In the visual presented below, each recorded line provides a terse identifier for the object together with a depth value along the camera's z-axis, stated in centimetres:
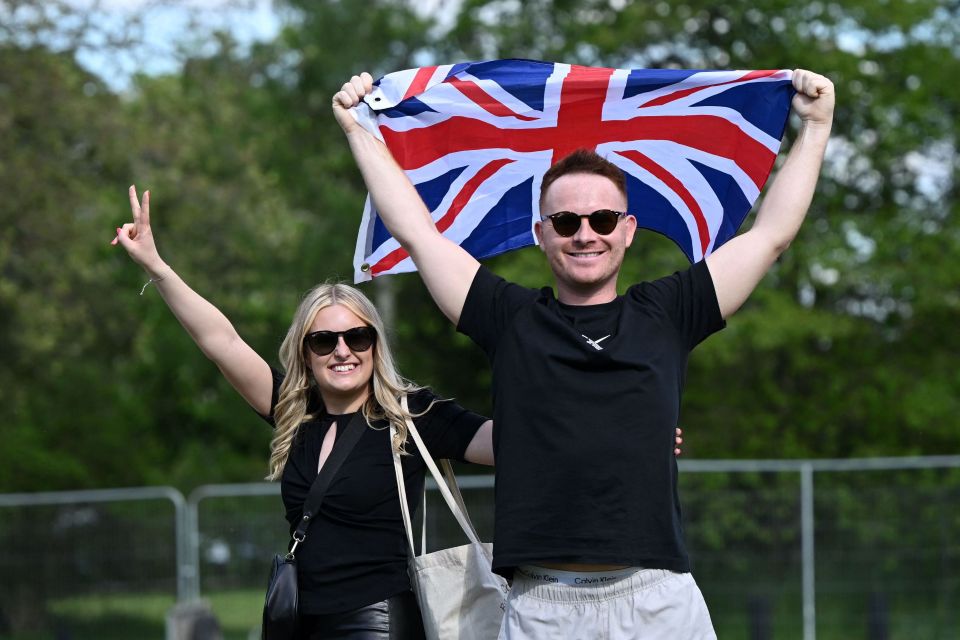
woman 805
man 634
